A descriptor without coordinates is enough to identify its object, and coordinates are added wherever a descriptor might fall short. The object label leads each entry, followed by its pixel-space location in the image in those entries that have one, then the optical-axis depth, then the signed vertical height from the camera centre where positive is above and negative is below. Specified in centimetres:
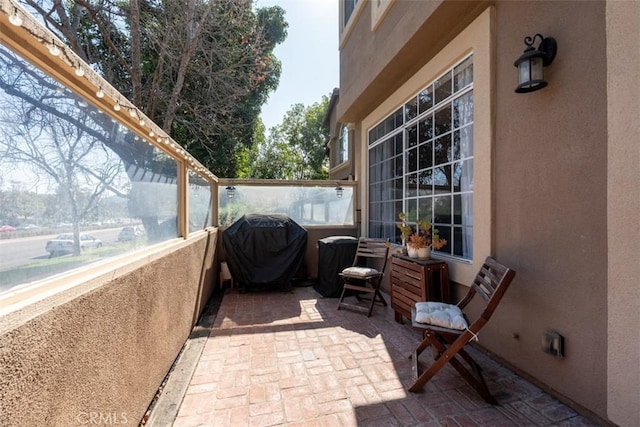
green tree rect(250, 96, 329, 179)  2259 +490
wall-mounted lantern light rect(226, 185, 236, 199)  587 +37
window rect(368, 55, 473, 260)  323 +64
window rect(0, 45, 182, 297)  100 +14
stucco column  168 -1
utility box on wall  212 -99
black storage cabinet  495 -89
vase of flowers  336 -38
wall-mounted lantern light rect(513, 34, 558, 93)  217 +108
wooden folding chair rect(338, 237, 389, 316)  417 -92
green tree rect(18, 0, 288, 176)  596 +370
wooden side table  315 -81
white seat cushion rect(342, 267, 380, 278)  418 -90
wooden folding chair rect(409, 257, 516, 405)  211 -88
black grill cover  507 -71
